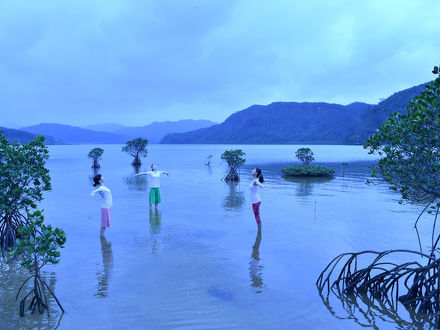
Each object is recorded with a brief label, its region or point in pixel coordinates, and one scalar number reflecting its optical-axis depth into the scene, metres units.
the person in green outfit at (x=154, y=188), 16.14
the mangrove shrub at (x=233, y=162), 33.56
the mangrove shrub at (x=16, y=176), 9.58
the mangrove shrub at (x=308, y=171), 37.55
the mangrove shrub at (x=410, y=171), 6.66
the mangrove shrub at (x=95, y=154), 51.72
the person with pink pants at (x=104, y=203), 11.66
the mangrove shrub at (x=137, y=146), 58.69
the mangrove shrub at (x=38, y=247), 6.39
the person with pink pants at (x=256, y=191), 12.68
